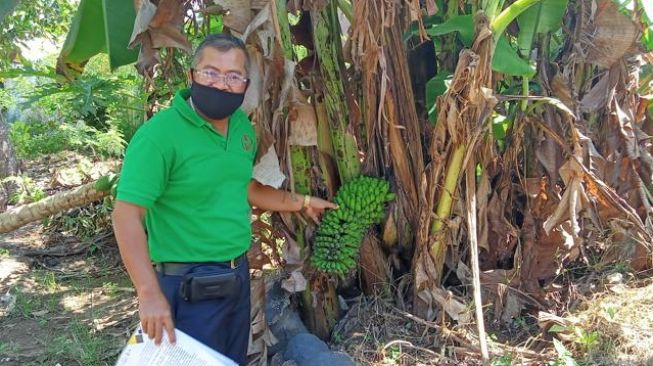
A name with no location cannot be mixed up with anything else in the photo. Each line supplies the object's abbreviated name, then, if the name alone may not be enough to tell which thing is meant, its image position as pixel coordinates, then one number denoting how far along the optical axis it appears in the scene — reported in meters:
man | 1.55
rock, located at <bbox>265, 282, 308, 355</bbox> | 2.49
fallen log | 3.42
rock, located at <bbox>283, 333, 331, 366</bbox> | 2.25
